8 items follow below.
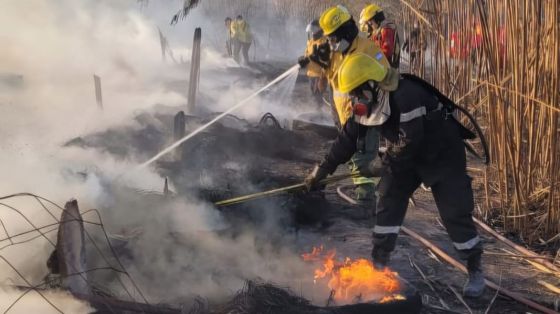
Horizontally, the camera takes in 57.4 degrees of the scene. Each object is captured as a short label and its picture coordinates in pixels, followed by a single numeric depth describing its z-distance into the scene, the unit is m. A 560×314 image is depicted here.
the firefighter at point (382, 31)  6.34
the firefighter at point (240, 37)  17.09
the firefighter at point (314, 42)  5.43
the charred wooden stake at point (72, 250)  2.95
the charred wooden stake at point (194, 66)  8.89
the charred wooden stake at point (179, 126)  6.46
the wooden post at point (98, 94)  8.41
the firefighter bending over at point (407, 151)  3.45
